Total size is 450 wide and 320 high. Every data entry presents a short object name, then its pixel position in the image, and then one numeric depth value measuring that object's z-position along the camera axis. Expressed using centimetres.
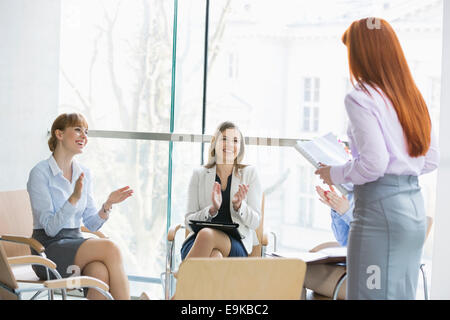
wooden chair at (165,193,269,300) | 359
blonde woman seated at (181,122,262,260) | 348
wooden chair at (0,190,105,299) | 337
